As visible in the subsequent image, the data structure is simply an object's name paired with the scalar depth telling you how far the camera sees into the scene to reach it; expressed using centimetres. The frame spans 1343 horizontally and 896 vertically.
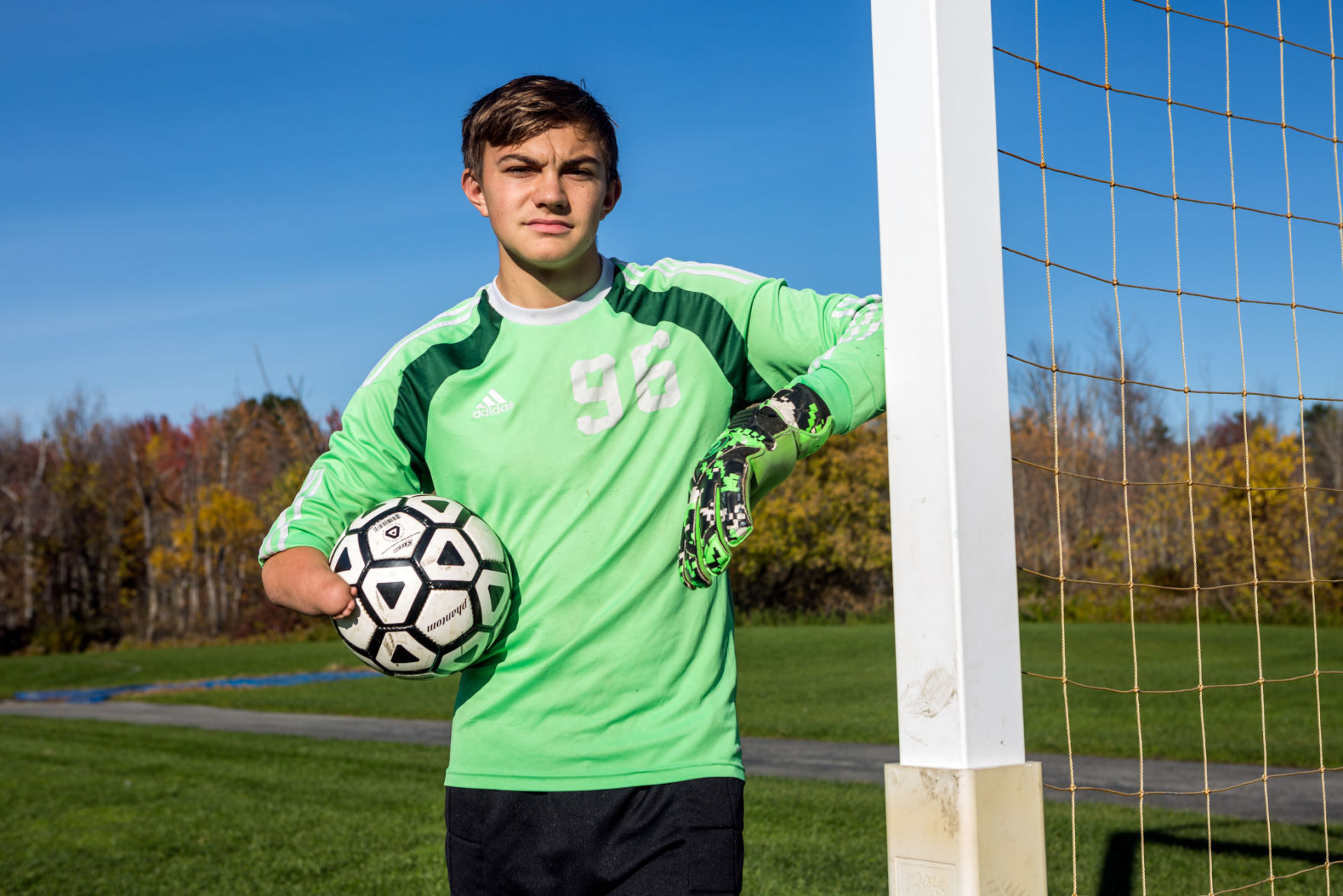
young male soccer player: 222
